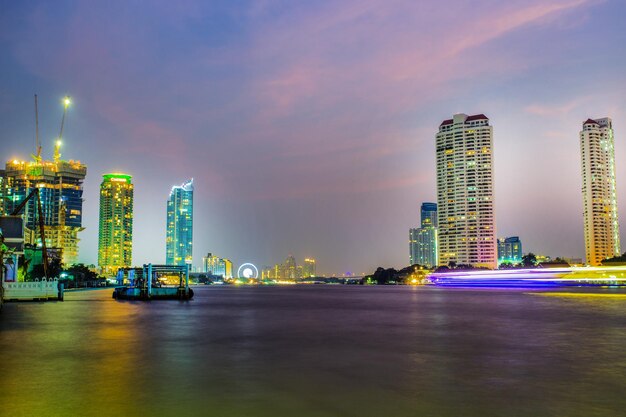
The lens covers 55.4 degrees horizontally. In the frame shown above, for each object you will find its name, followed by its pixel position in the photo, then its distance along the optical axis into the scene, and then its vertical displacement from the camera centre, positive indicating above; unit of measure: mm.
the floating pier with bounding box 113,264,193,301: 103812 -4992
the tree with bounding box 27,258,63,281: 177375 -2370
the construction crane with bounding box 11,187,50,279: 130000 +8775
